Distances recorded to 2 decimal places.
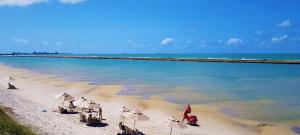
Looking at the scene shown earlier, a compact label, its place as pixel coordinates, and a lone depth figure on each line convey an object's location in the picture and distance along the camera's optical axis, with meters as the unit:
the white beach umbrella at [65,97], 12.55
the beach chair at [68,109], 12.16
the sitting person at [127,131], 9.54
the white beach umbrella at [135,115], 9.53
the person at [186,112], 11.43
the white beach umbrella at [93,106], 10.95
